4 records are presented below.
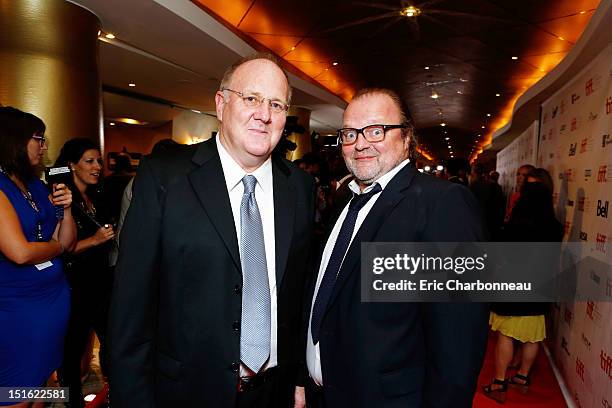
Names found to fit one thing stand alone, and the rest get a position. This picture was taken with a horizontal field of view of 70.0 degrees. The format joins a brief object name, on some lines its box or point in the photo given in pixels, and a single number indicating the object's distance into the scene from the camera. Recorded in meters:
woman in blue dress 2.08
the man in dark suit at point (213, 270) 1.36
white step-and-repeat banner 3.02
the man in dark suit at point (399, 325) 1.45
